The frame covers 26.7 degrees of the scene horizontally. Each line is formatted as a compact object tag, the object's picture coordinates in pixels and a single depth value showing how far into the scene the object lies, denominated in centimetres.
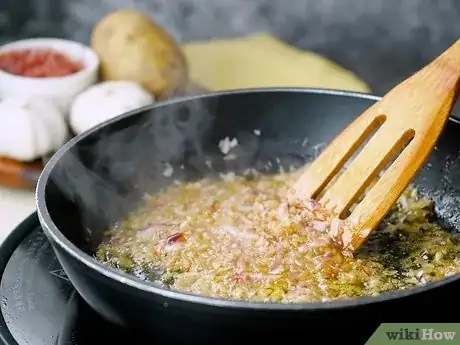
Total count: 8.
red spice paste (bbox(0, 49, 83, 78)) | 84
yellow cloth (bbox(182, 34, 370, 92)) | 90
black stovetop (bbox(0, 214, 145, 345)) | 53
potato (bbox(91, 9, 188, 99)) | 84
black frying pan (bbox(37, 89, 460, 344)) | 47
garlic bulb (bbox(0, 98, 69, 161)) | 74
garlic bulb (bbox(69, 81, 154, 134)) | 78
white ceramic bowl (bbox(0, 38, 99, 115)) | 81
